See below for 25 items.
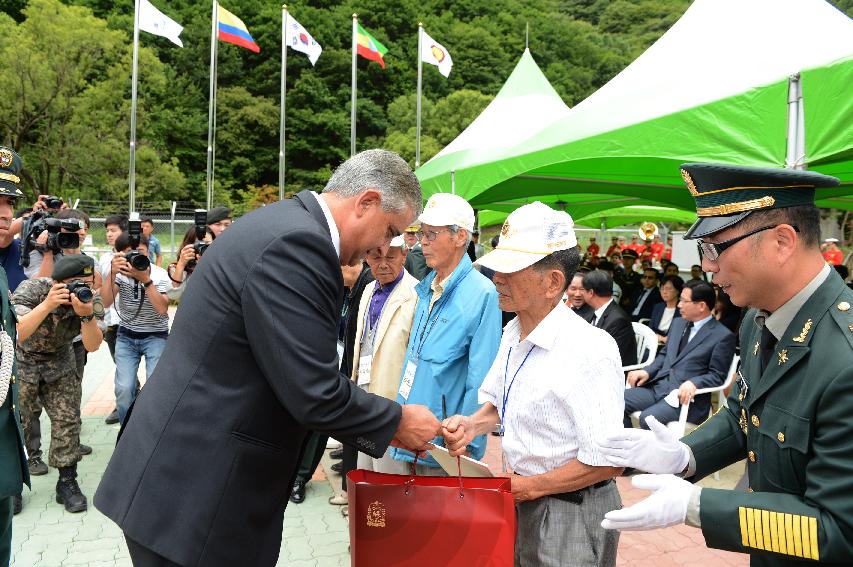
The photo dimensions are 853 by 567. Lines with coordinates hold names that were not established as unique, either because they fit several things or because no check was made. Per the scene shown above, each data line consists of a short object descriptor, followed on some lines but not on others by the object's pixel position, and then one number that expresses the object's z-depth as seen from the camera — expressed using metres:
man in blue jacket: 3.22
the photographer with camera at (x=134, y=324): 5.29
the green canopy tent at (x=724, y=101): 3.80
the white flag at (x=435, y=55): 21.88
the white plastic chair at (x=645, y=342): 6.46
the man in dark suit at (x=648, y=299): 9.27
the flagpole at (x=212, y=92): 23.00
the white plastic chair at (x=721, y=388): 5.27
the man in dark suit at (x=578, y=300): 6.30
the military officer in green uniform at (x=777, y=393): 1.36
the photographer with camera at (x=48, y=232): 4.61
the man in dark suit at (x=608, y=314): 5.93
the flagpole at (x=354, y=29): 22.44
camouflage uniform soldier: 4.37
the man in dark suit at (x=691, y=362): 5.45
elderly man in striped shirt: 1.98
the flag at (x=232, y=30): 22.05
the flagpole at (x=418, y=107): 21.66
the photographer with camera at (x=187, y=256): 5.37
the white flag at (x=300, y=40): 23.08
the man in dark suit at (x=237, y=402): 1.79
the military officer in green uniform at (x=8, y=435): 2.68
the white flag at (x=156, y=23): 20.30
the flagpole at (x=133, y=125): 20.17
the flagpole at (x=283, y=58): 23.08
